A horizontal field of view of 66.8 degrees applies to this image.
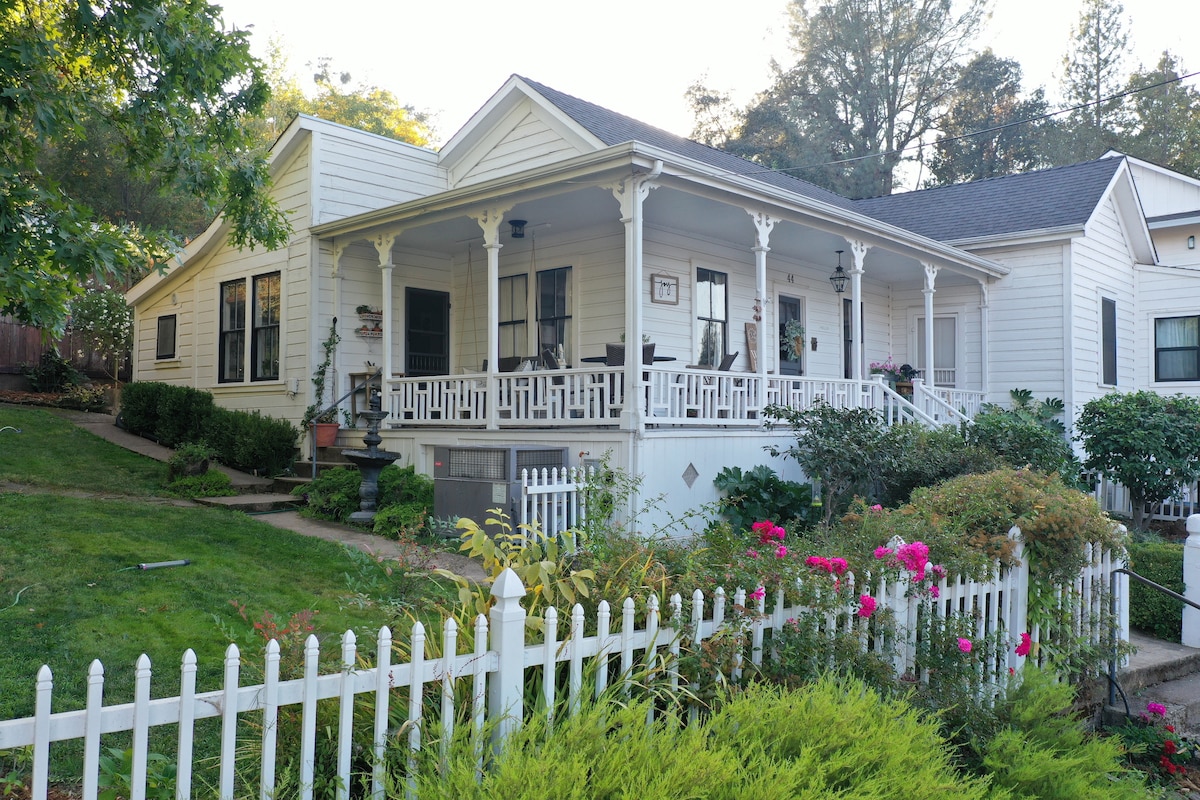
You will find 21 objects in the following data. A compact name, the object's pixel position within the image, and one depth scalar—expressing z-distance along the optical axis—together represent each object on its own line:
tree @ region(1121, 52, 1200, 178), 34.53
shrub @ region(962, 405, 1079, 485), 10.77
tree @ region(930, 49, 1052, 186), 34.69
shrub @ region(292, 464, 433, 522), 10.34
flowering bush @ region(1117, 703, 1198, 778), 4.68
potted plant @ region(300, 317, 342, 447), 12.79
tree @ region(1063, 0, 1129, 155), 36.75
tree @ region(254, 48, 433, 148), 35.97
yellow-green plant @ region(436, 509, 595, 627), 3.80
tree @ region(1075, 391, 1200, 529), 12.27
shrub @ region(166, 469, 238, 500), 10.86
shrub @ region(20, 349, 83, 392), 19.97
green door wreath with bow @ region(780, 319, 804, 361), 15.23
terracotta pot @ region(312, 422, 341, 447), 12.77
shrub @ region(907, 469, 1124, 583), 5.04
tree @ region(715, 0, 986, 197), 34.44
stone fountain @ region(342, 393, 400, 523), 10.34
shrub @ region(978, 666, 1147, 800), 3.44
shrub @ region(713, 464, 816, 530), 9.99
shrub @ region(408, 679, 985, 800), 2.58
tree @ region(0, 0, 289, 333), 6.17
